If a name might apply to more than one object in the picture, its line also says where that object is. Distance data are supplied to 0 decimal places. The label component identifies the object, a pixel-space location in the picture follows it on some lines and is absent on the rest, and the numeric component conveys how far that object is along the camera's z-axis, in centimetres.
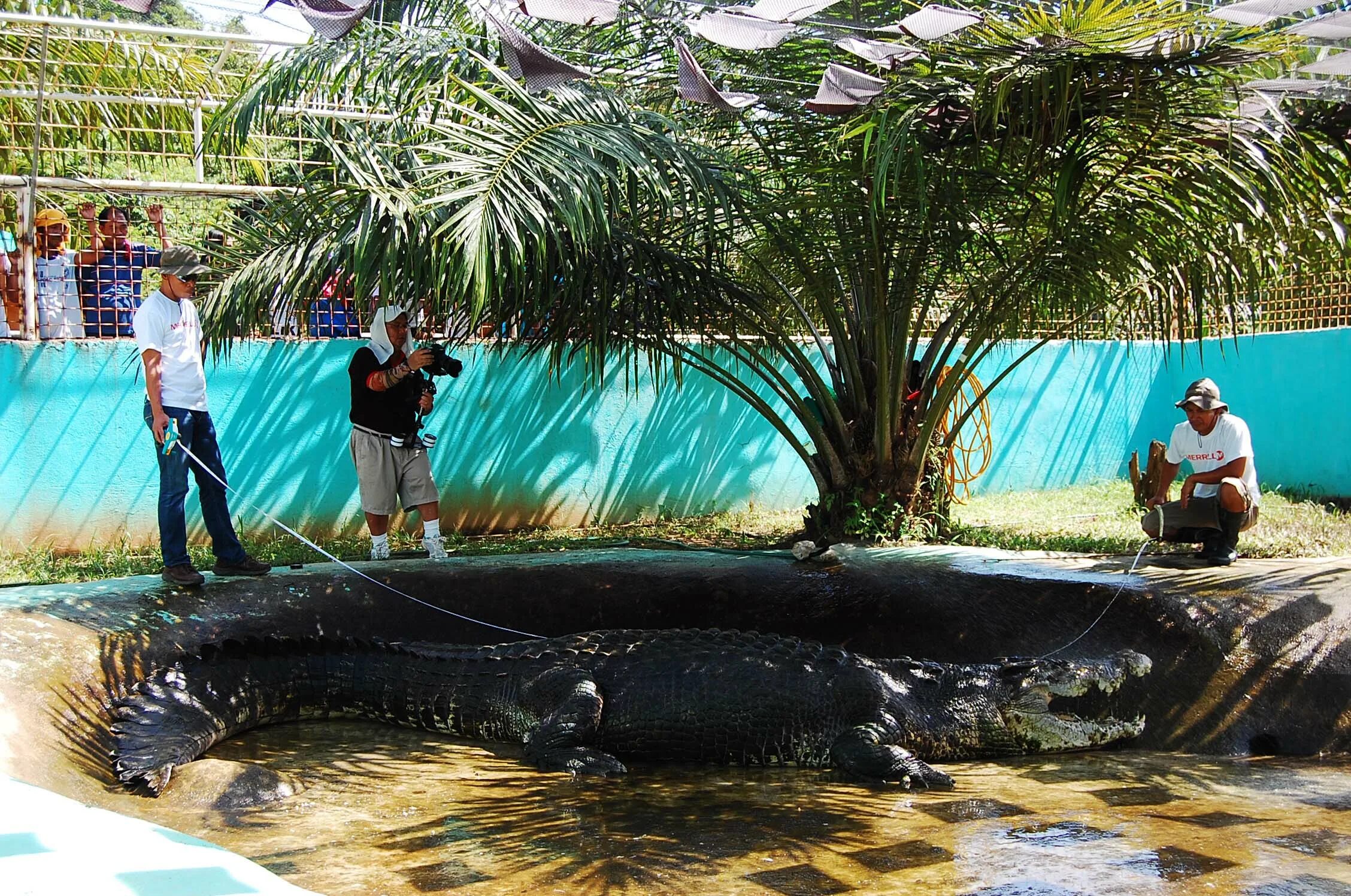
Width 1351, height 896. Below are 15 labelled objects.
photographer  566
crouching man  519
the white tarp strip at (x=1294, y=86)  409
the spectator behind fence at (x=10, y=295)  672
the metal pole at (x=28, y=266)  645
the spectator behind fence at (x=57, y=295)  673
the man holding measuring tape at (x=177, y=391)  445
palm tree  424
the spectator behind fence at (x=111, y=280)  696
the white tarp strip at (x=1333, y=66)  393
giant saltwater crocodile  427
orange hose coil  927
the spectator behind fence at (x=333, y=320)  751
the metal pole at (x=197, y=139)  734
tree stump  845
